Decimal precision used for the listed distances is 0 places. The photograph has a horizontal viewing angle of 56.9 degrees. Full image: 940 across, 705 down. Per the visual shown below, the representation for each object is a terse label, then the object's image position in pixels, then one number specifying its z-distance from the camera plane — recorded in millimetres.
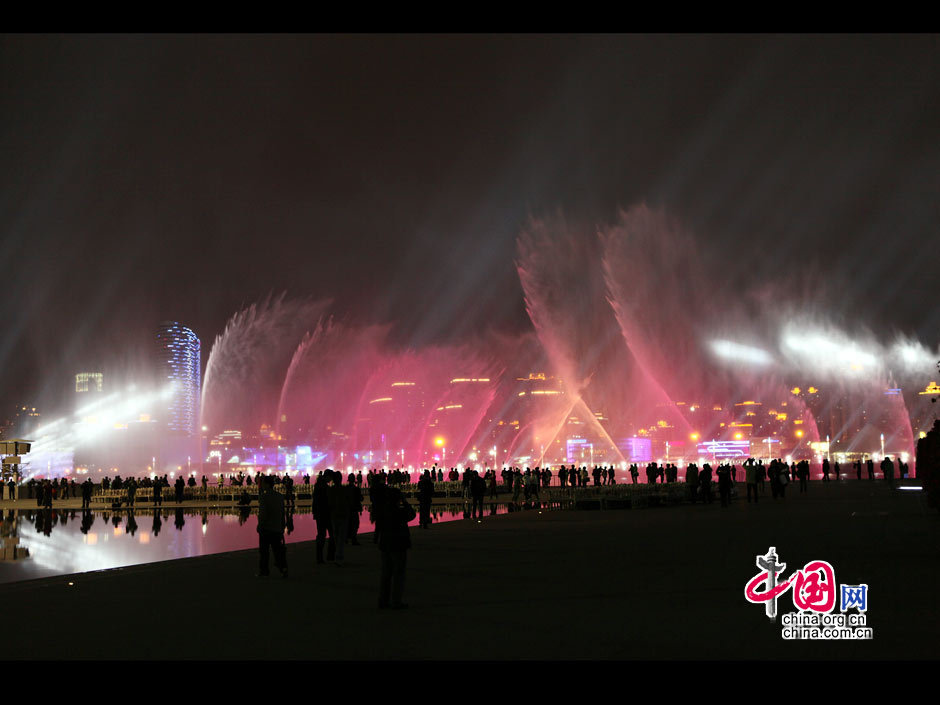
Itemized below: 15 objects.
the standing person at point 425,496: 24047
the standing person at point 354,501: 16966
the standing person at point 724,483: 30186
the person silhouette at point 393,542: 10820
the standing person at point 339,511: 16453
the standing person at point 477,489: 30141
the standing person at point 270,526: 14430
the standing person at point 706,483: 34688
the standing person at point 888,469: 37938
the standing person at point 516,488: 38550
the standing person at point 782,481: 34500
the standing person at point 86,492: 41969
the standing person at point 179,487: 41369
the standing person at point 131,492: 41500
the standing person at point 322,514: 16656
